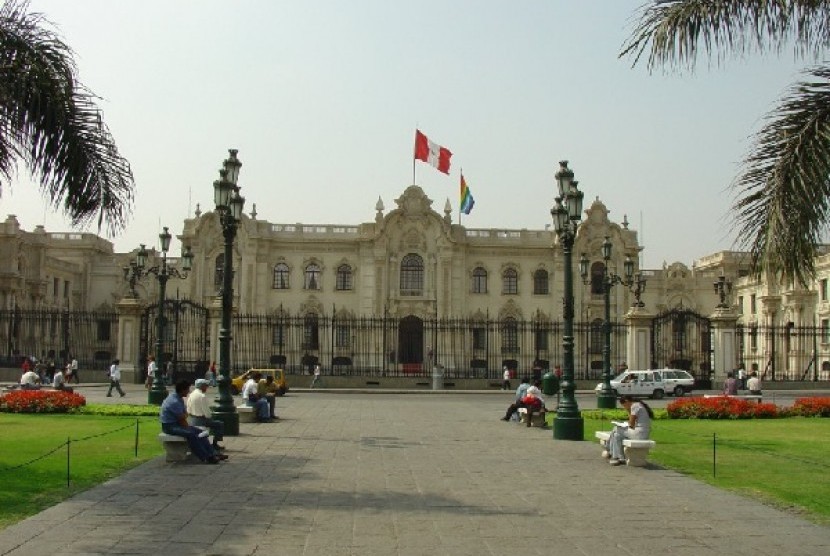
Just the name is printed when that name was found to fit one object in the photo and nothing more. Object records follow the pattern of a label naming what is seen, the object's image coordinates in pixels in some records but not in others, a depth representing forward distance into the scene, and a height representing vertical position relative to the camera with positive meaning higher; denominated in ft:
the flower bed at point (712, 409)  70.90 -4.53
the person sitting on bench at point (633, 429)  41.63 -3.59
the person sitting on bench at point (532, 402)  63.36 -3.60
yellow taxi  102.91 -3.63
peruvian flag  168.14 +36.25
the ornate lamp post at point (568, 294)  53.98 +3.49
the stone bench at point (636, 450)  40.88 -4.52
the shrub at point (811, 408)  74.79 -4.69
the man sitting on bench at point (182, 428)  40.29 -3.52
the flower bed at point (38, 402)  67.05 -3.98
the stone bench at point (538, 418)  63.40 -4.78
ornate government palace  171.42 +12.29
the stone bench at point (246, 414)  63.46 -4.53
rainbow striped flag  173.47 +27.98
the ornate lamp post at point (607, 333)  83.51 +1.70
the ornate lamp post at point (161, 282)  81.51 +6.74
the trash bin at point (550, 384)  109.91 -4.09
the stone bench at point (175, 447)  40.14 -4.35
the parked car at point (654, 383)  110.22 -3.97
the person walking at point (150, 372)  100.68 -2.68
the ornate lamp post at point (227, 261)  53.52 +5.48
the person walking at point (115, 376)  95.14 -2.91
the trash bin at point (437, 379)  123.85 -4.01
